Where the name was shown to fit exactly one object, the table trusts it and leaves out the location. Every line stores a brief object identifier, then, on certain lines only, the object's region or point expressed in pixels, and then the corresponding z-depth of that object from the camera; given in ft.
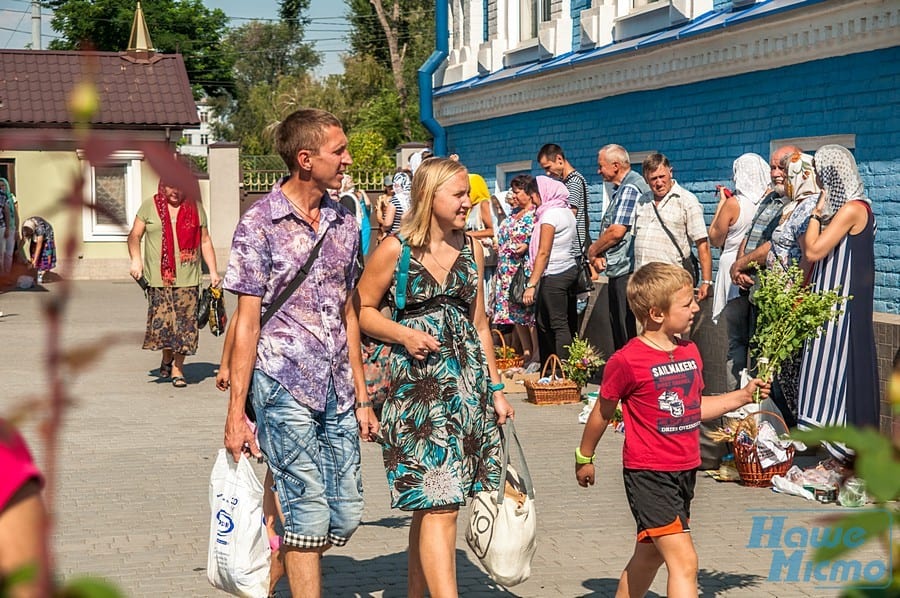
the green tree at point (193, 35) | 189.83
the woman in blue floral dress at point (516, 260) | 39.78
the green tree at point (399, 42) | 180.04
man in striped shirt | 39.99
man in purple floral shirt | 15.66
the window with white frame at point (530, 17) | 58.03
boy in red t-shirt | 15.38
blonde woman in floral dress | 16.39
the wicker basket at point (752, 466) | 26.03
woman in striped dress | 25.68
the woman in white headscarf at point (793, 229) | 26.73
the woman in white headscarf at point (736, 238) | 30.68
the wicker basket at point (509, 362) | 42.38
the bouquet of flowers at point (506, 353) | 42.73
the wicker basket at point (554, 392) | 36.91
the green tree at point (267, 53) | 283.38
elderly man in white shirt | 32.58
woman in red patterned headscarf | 39.60
